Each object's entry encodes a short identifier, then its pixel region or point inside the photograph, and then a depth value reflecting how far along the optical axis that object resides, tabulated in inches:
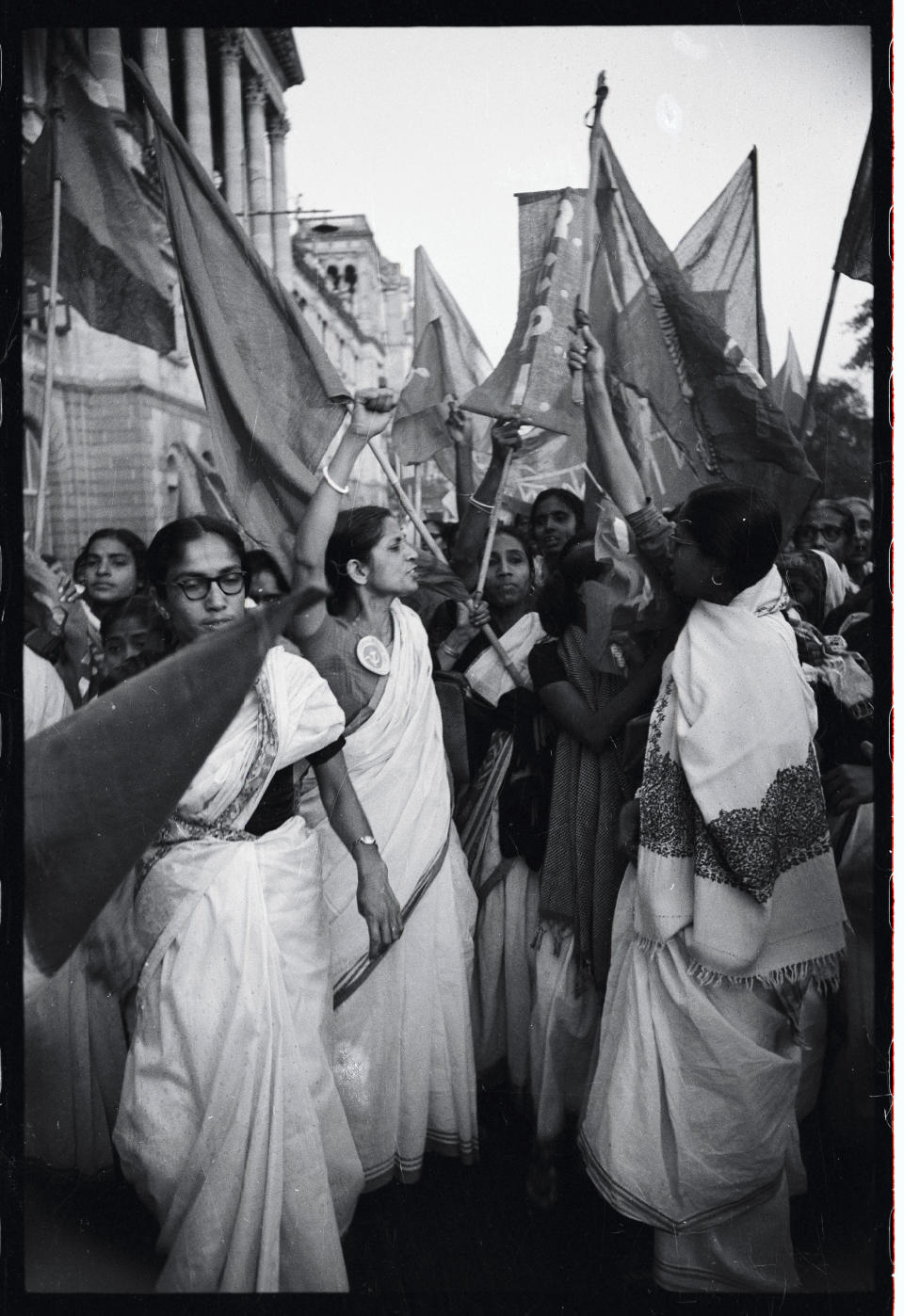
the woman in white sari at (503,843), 118.3
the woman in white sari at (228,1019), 93.4
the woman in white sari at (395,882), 108.4
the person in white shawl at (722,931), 95.7
